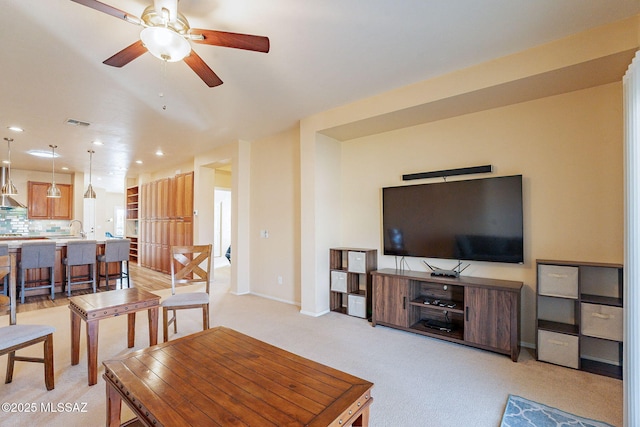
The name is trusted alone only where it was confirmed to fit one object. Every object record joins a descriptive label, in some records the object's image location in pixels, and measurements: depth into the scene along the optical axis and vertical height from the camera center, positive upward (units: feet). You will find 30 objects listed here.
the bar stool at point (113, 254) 18.39 -2.27
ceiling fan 5.32 +3.67
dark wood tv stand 8.88 -3.14
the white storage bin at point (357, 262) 12.46 -1.97
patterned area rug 5.99 -4.28
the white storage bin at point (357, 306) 12.54 -3.90
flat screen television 9.71 -0.13
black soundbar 10.33 +1.68
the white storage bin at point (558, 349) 8.19 -3.83
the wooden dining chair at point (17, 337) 6.54 -2.73
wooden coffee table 3.84 -2.63
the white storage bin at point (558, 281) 8.26 -1.88
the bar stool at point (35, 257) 14.99 -2.00
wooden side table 7.41 -2.52
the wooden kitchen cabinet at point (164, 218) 21.37 +0.01
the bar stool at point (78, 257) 16.78 -2.28
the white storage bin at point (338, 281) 13.05 -2.89
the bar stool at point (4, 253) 13.47 -1.58
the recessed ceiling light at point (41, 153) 19.16 +4.45
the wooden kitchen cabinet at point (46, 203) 25.13 +1.43
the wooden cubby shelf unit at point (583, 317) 7.85 -2.85
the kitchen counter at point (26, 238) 15.33 -1.47
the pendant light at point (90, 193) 19.42 +1.71
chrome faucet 25.40 -0.50
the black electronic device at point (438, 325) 10.44 -4.02
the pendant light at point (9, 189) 16.44 +1.72
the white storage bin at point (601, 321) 7.63 -2.84
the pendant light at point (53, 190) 18.38 +1.91
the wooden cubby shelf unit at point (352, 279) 12.54 -2.81
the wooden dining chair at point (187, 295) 9.79 -2.74
